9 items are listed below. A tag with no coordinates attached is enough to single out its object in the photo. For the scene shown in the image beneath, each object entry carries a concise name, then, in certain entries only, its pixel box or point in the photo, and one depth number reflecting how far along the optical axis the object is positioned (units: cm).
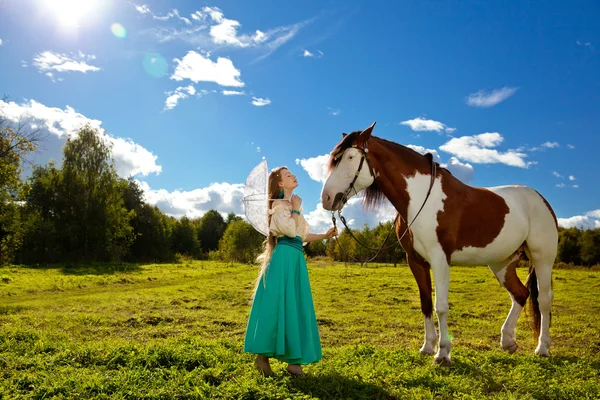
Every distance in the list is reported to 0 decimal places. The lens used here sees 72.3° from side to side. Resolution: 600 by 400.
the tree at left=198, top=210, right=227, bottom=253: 6738
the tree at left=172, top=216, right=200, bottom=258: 5572
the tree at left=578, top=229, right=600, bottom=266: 4638
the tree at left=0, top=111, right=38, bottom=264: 2058
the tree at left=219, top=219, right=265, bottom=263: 4191
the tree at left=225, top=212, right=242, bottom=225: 7073
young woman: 449
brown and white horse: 517
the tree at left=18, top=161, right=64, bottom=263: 3306
